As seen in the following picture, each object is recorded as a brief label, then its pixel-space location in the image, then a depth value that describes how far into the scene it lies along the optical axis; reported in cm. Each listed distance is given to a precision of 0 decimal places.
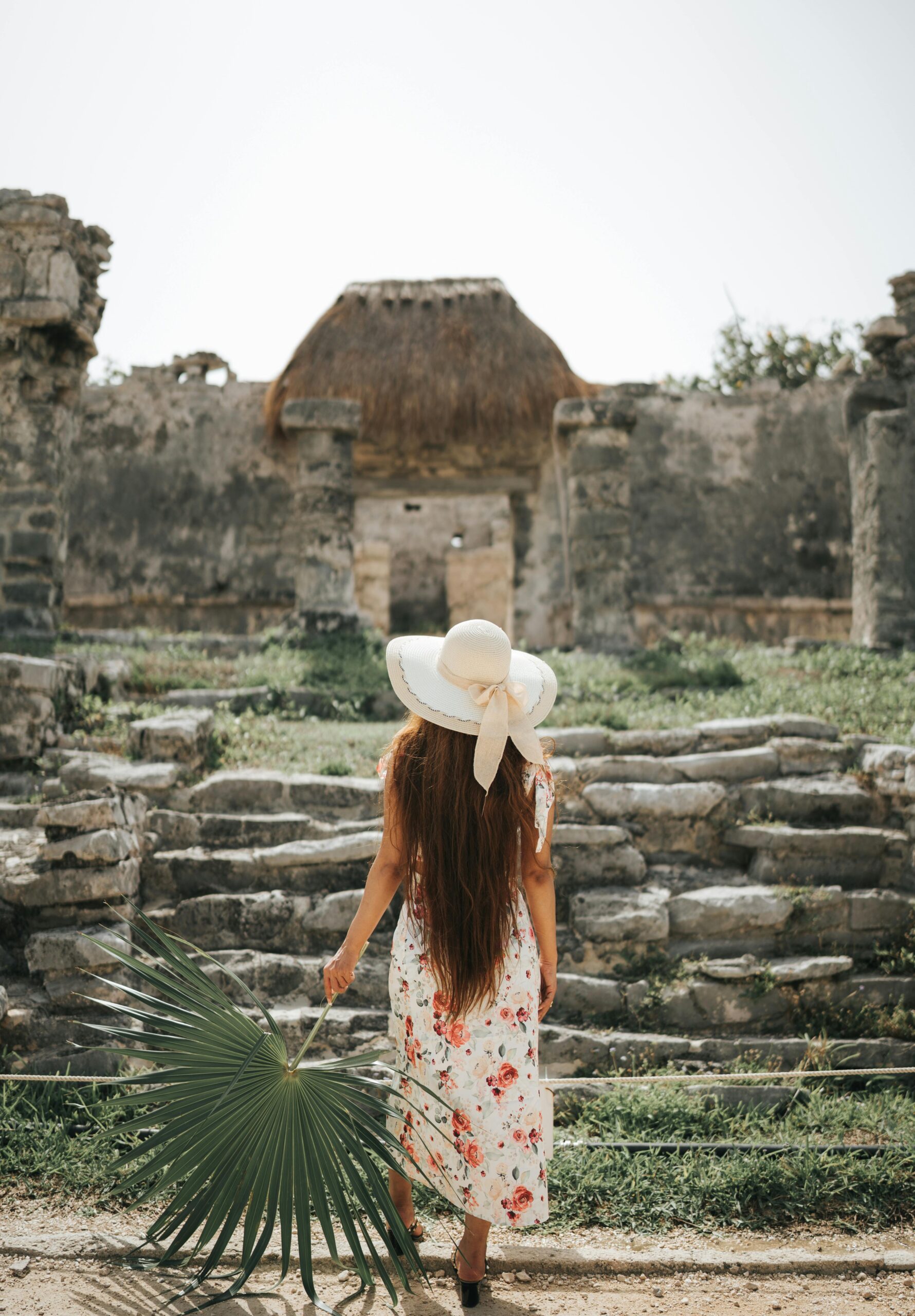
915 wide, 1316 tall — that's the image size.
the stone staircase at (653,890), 387
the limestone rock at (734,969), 397
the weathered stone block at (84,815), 392
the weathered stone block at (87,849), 384
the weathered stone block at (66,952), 367
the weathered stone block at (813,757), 511
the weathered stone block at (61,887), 382
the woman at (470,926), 247
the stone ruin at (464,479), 1142
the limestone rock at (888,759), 470
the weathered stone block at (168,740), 507
